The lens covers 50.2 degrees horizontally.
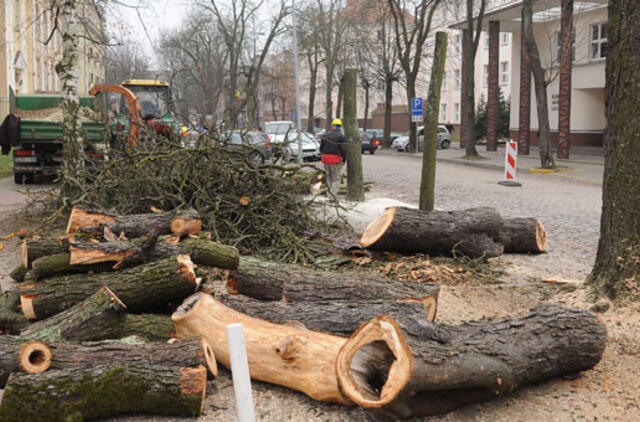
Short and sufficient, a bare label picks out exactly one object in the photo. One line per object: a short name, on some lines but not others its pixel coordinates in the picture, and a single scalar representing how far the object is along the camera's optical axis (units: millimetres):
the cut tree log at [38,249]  6543
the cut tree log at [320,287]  5329
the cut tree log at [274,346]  4051
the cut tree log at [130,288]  5281
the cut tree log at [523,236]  8492
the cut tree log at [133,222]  7454
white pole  2443
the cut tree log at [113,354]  3965
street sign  29812
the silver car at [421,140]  42156
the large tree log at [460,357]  3576
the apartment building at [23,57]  37844
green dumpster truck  17391
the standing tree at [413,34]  32625
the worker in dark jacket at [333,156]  15070
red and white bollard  18406
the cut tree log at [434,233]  7547
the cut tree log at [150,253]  5977
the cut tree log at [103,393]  3689
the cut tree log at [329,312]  4582
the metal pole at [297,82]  25906
